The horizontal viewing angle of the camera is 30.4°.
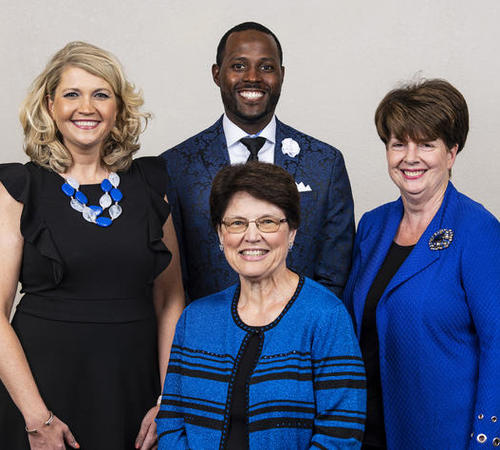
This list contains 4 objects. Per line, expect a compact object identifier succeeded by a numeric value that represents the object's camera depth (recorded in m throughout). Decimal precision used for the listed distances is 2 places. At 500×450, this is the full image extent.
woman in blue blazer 2.92
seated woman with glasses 2.67
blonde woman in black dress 3.02
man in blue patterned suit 3.47
